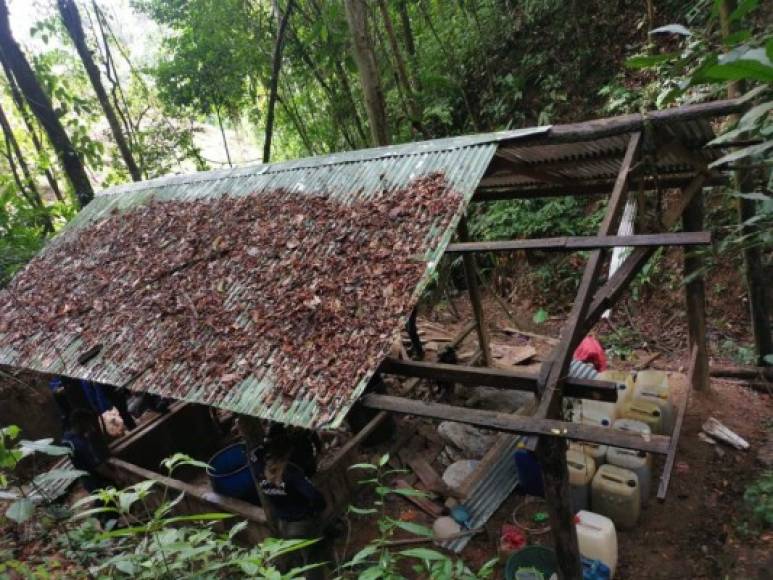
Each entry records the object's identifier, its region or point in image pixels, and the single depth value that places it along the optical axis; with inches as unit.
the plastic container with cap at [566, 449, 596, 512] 196.2
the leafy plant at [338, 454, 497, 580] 78.0
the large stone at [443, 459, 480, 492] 230.4
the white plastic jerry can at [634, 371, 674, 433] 225.3
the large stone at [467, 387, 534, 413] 278.2
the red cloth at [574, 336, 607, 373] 272.5
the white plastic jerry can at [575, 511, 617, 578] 169.3
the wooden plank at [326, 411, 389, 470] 214.4
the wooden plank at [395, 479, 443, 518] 217.0
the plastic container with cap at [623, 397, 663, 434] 217.3
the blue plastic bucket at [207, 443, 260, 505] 210.4
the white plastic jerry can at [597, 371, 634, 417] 226.2
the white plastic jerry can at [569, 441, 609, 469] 205.6
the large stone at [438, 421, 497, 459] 249.3
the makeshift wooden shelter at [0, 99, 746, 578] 120.7
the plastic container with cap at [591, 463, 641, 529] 188.2
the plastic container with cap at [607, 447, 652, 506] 199.0
